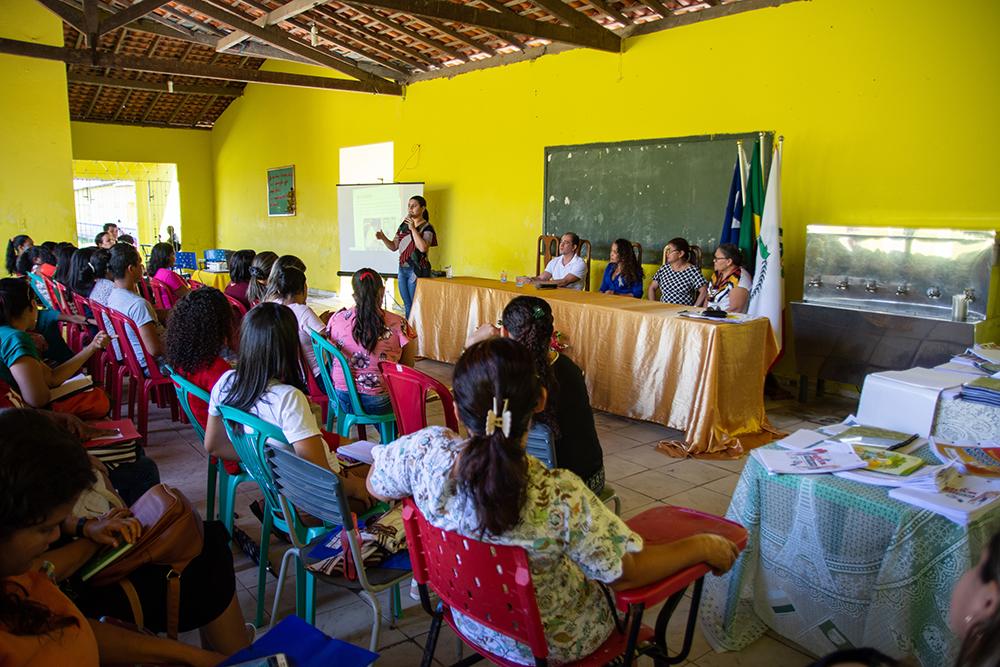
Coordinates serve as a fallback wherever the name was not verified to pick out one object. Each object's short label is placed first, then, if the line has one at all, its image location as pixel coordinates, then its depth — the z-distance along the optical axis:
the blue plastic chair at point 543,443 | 2.21
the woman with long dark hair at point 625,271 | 5.85
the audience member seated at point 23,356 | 2.53
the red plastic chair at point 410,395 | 2.58
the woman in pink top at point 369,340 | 3.15
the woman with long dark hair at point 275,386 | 1.98
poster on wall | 11.37
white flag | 4.89
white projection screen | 8.93
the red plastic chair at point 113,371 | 4.06
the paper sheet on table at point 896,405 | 2.29
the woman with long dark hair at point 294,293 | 3.45
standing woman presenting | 6.85
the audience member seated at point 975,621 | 0.88
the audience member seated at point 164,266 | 5.28
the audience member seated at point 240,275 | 4.58
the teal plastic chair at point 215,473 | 2.36
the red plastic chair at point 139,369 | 3.67
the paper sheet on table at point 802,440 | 2.12
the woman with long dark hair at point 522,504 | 1.26
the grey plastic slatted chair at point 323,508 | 1.64
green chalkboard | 5.74
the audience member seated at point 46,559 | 1.08
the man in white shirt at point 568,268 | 6.01
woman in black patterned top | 5.39
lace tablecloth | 1.71
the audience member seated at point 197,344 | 2.56
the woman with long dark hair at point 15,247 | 5.88
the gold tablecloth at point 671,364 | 3.86
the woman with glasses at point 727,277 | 4.80
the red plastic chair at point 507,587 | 1.28
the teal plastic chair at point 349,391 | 3.12
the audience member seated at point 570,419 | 2.28
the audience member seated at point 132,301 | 3.68
